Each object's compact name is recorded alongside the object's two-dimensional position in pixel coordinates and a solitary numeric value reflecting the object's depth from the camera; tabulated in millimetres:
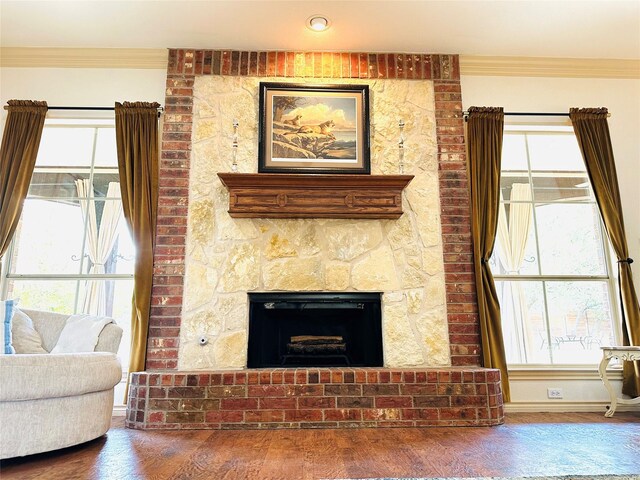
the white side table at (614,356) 2852
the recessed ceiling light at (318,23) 3115
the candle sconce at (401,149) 3342
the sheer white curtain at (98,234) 3270
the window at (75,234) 3271
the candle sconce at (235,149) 3299
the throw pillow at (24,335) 2330
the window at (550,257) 3322
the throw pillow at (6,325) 2175
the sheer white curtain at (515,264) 3309
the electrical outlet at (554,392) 3150
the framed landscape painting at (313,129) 3314
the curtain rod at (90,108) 3420
